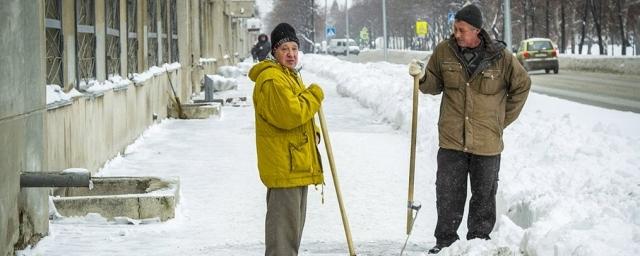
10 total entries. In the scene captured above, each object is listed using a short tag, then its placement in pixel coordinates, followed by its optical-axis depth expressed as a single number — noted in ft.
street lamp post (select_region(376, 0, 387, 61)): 183.93
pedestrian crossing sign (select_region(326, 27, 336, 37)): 258.16
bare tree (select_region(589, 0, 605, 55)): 177.88
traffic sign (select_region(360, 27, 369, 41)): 328.49
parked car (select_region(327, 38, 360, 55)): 326.03
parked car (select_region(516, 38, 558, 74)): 128.26
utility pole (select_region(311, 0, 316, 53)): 323.80
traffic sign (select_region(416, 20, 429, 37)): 259.02
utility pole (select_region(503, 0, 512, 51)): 91.66
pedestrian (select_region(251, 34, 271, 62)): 113.50
